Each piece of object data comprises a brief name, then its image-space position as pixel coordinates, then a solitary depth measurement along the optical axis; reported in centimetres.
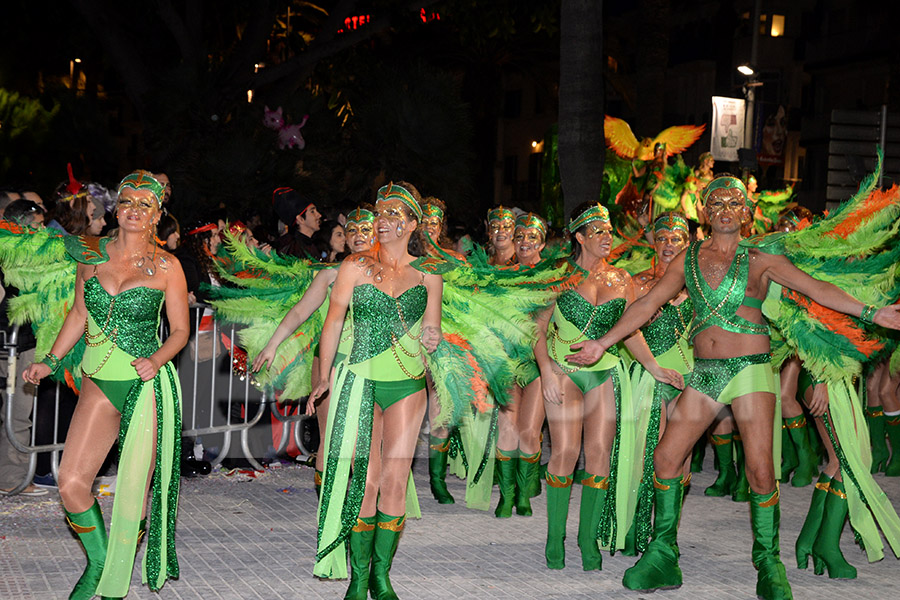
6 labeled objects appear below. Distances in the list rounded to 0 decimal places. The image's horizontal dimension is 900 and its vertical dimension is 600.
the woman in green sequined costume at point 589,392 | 643
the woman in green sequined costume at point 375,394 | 552
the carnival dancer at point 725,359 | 583
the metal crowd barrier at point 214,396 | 898
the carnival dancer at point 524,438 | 770
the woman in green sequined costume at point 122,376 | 527
